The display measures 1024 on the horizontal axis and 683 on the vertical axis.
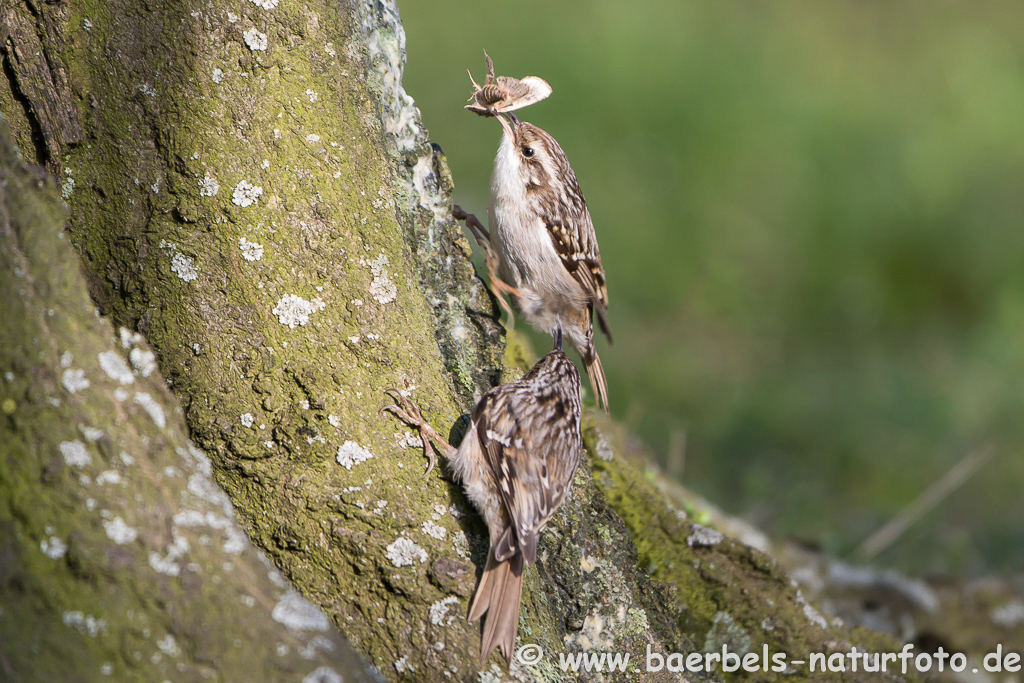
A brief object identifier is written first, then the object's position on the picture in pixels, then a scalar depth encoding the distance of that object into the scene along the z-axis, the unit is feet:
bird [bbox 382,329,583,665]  13.21
